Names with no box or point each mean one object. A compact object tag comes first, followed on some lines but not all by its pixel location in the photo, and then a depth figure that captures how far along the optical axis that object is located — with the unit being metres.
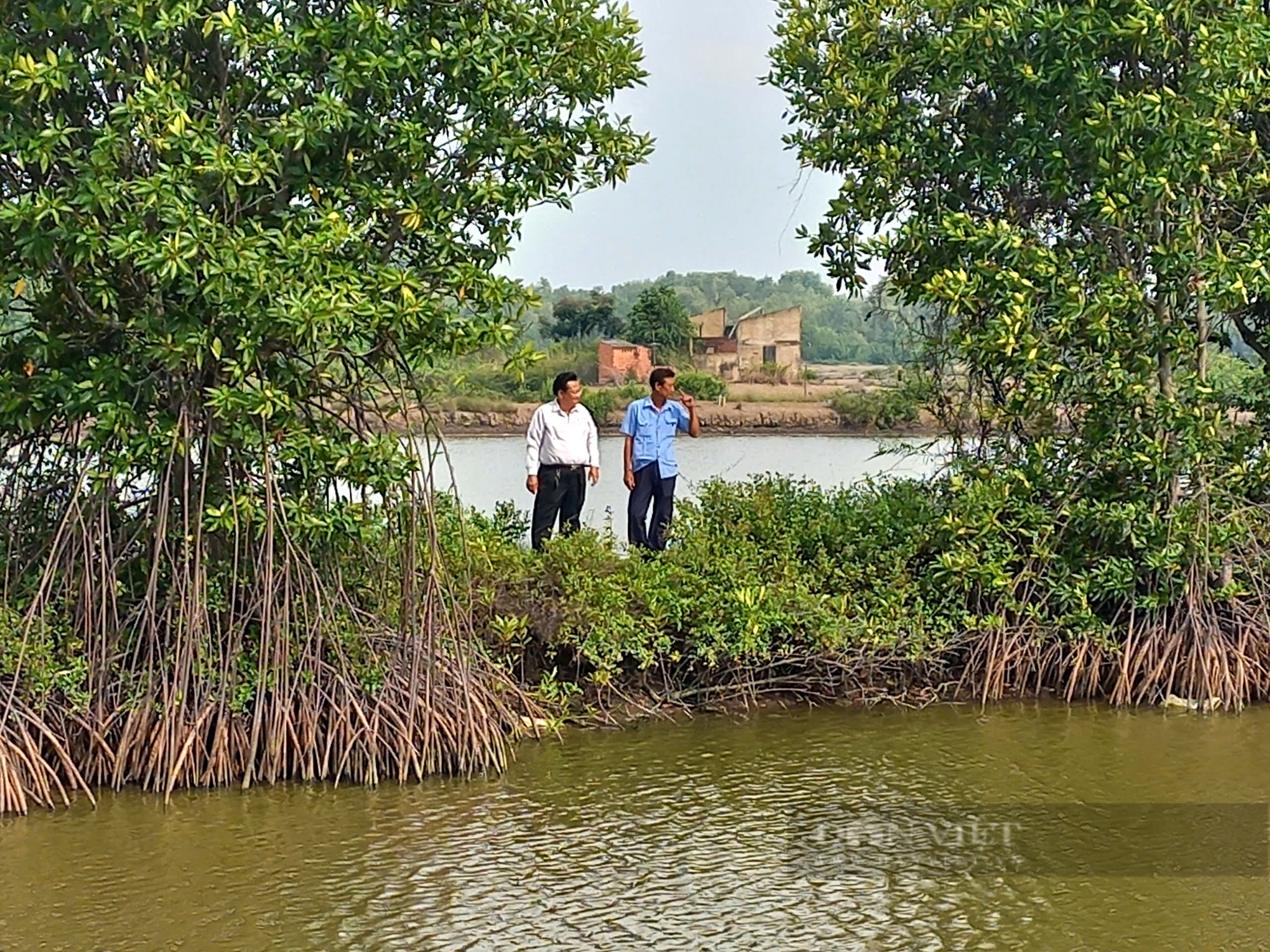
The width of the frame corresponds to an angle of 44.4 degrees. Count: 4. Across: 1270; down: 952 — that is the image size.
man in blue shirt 10.97
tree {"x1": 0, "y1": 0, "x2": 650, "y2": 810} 6.98
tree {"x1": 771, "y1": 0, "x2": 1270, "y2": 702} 8.86
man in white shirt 10.63
